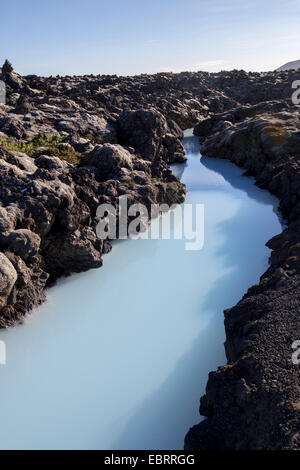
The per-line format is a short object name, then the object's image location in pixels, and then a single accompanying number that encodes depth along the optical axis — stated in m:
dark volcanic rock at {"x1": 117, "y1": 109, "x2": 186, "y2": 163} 44.22
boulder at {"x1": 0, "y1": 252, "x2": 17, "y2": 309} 16.41
